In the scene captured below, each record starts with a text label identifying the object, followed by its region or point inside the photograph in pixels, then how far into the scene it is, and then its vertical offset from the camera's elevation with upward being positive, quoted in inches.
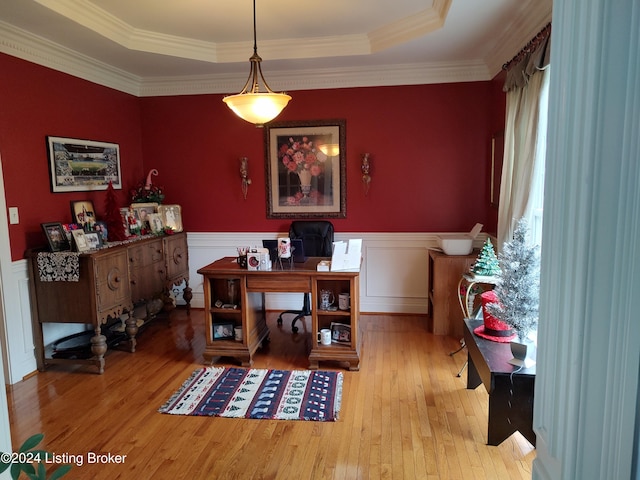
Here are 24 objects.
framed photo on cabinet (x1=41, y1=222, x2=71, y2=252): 134.3 -11.5
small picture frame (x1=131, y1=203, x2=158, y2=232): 173.2 -5.0
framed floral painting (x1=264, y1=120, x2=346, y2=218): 188.1 +13.8
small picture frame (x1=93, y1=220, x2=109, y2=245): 151.7 -10.2
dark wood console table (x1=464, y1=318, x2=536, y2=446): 85.7 -41.4
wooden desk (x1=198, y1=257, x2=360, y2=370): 132.6 -33.7
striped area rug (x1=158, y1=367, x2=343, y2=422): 111.0 -55.7
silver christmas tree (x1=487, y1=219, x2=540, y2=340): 92.5 -20.5
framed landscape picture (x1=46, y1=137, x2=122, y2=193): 145.9 +13.9
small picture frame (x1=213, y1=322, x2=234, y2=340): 141.9 -44.4
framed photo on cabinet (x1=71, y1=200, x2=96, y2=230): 151.8 -4.2
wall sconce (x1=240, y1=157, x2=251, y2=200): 192.2 +11.2
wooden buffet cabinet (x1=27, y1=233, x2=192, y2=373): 134.0 -31.1
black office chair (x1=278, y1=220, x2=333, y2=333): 179.0 -16.5
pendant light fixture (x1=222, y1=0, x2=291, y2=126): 112.2 +25.9
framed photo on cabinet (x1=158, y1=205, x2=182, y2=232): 185.6 -7.1
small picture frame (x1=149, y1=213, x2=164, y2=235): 177.6 -9.7
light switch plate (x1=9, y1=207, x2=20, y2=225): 129.4 -4.3
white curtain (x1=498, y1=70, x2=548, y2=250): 111.7 +13.0
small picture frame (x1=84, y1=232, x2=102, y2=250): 139.4 -13.0
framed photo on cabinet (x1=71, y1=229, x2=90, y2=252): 134.2 -12.6
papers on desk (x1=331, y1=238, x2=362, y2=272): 131.7 -18.3
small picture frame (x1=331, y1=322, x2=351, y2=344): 136.7 -44.0
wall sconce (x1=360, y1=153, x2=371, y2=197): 183.6 +11.6
